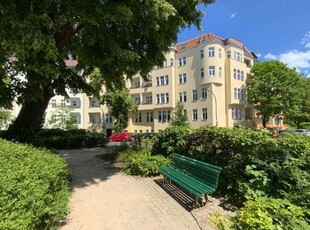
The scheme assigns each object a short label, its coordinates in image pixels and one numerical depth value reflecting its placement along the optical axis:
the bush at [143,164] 6.41
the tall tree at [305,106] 35.08
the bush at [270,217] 2.42
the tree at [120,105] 26.31
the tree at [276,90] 27.68
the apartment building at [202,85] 27.04
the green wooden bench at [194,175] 4.02
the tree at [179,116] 25.35
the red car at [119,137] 25.49
